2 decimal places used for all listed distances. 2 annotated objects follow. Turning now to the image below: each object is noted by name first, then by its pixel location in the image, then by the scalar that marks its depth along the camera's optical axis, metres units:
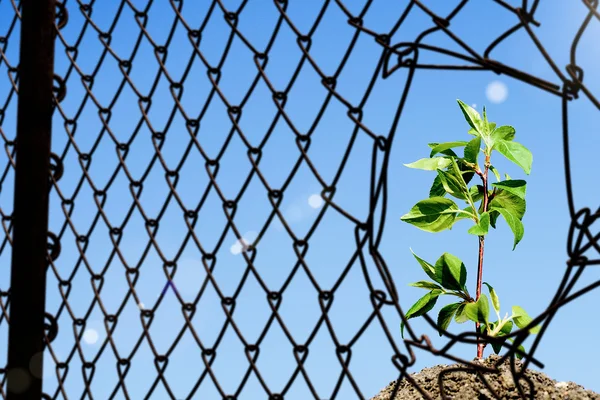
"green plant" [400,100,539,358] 1.75
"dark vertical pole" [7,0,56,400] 1.49
